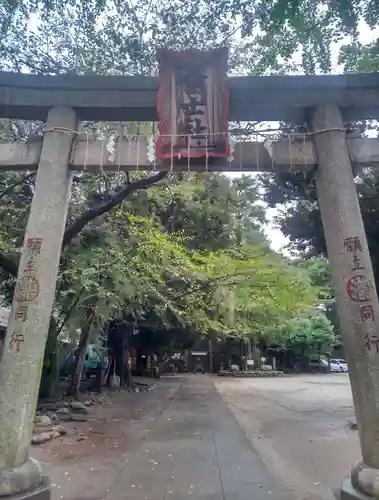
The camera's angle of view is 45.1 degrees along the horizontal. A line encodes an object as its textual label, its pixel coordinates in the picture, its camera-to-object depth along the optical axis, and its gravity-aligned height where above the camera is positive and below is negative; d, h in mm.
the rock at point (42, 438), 7133 -473
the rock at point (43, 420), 8587 -246
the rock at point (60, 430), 7964 -389
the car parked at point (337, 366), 36219 +3190
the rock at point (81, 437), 7503 -489
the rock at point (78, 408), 10574 -33
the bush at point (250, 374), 29847 +2135
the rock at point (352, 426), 8650 -326
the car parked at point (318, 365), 35438 +3171
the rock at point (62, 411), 9920 -96
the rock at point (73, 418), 9476 -229
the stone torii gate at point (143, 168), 3770 +2144
